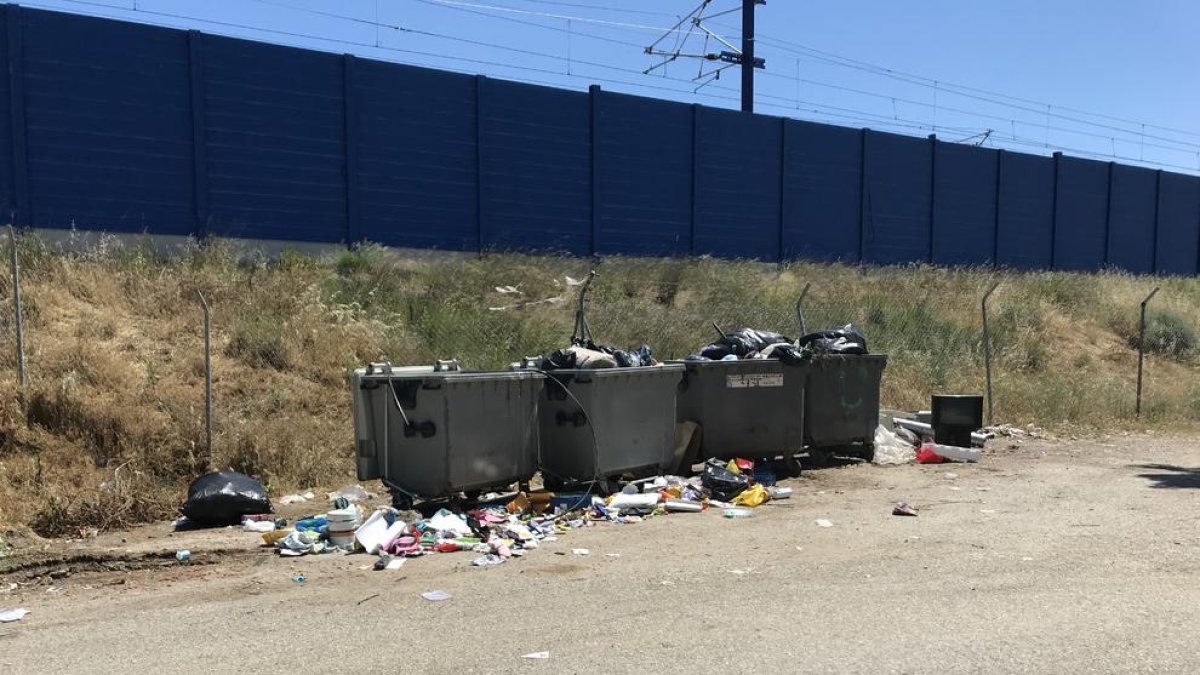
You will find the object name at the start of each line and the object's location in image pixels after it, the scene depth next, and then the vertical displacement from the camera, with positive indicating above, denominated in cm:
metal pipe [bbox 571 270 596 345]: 881 -46
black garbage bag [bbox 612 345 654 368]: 849 -80
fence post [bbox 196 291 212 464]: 828 -133
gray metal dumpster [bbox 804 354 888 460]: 997 -145
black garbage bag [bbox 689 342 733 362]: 964 -83
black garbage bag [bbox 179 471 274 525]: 708 -189
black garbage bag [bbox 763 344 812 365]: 952 -83
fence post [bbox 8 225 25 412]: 817 -63
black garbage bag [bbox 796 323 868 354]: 1027 -74
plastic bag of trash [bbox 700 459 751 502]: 827 -199
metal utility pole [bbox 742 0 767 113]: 2684 +670
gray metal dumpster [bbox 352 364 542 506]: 720 -131
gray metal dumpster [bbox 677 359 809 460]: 924 -139
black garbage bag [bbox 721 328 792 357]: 967 -70
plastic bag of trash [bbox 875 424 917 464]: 1060 -211
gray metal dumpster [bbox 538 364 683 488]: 799 -139
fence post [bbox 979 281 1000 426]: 1305 -147
